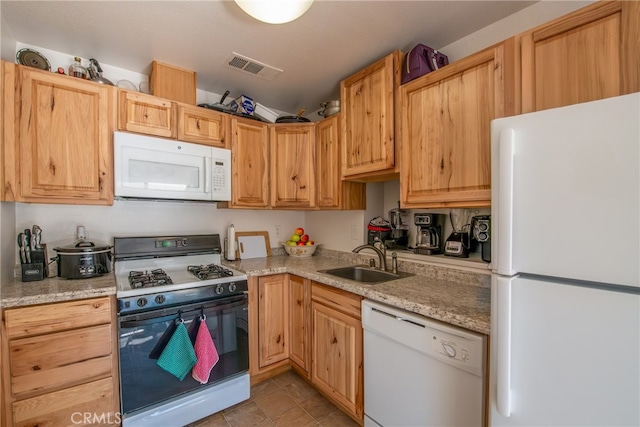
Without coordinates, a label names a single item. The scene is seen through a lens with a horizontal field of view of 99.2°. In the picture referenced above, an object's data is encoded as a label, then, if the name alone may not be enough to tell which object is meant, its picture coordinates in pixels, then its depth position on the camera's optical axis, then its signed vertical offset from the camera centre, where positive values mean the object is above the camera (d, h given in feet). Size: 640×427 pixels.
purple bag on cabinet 5.39 +3.01
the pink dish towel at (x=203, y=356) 5.41 -2.88
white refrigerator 2.31 -0.53
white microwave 5.88 +1.02
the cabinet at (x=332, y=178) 7.39 +0.95
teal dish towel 5.17 -2.76
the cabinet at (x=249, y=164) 7.53 +1.38
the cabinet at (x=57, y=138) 5.04 +1.47
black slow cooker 5.41 -0.96
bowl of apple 8.76 -1.10
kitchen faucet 6.55 -1.14
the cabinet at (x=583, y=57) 3.21 +1.99
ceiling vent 6.47 +3.63
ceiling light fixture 4.04 +3.10
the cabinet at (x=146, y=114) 6.02 +2.26
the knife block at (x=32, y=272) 5.18 -1.12
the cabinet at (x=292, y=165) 8.17 +1.42
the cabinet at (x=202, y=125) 6.72 +2.24
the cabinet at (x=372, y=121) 5.79 +2.08
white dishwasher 3.59 -2.43
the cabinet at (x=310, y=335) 5.41 -2.88
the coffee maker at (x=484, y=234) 5.11 -0.44
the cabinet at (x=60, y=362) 4.31 -2.51
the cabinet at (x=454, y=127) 4.27 +1.50
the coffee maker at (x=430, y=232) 6.14 -0.48
